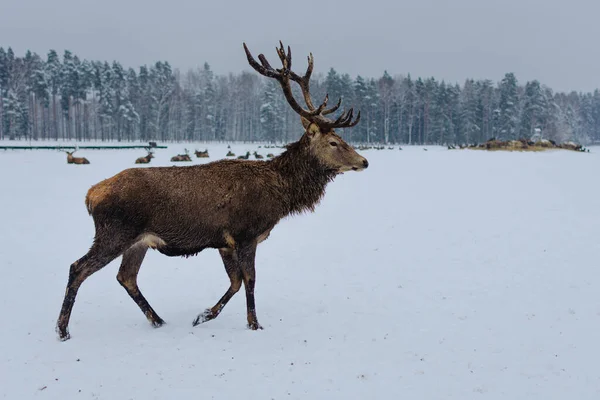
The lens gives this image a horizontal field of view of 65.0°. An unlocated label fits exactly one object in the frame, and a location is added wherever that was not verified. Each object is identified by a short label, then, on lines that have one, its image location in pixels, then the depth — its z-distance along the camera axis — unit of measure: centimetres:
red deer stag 572
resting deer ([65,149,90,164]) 3426
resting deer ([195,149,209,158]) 4031
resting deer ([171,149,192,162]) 3606
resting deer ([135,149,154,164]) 3456
